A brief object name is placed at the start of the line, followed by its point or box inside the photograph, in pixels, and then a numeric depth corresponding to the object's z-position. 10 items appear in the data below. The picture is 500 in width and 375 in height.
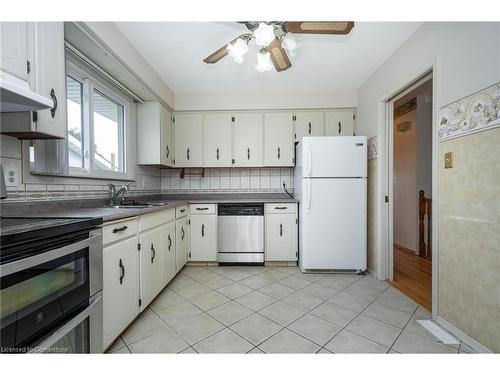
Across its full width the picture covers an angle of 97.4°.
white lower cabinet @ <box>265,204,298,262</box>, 2.88
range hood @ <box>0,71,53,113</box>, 0.90
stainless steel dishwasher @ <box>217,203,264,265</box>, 2.88
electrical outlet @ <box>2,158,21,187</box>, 1.25
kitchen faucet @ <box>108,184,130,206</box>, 2.12
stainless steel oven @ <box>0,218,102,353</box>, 0.79
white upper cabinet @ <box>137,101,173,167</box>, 2.80
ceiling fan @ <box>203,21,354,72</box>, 1.35
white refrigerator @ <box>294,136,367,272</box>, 2.57
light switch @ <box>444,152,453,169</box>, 1.54
